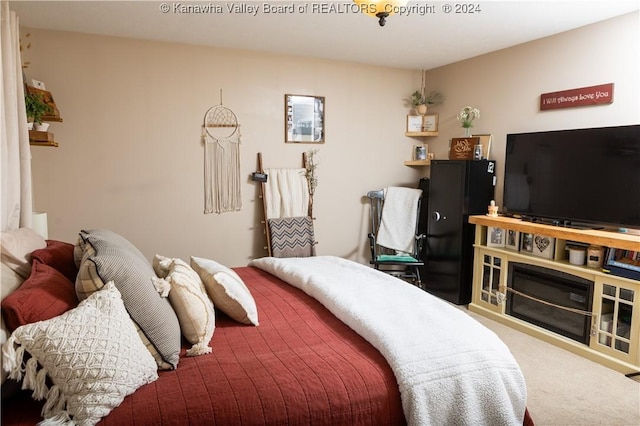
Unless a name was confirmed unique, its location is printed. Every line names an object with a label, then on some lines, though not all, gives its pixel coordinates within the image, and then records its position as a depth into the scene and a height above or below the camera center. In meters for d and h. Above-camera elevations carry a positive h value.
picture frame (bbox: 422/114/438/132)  5.19 +0.57
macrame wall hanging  4.41 +0.10
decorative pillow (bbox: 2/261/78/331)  1.39 -0.44
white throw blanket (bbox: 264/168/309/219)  4.64 -0.24
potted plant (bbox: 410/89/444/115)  5.16 +0.83
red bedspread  1.37 -0.71
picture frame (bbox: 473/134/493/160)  4.45 +0.28
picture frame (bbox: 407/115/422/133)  5.29 +0.57
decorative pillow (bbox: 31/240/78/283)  2.00 -0.43
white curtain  2.40 +0.16
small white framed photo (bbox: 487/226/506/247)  3.97 -0.56
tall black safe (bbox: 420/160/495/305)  4.23 -0.41
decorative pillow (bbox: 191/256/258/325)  2.03 -0.58
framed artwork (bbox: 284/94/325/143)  4.73 +0.54
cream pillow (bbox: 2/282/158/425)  1.30 -0.59
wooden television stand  2.95 -0.81
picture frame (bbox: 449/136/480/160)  4.46 +0.25
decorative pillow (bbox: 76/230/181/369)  1.61 -0.47
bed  1.38 -0.71
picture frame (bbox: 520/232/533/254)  3.72 -0.57
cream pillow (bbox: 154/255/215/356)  1.81 -0.58
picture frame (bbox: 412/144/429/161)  5.21 +0.23
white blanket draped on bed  1.57 -0.69
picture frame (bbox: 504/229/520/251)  3.83 -0.57
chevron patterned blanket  4.53 -0.68
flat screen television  3.15 -0.01
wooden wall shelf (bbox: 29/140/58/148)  3.32 +0.17
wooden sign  3.50 +0.63
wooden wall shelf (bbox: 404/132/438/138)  5.17 +0.44
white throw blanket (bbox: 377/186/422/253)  4.90 -0.51
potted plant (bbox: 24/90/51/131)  3.13 +0.41
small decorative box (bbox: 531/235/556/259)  3.53 -0.57
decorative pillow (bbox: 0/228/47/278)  1.80 -0.36
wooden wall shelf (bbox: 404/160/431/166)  5.09 +0.10
